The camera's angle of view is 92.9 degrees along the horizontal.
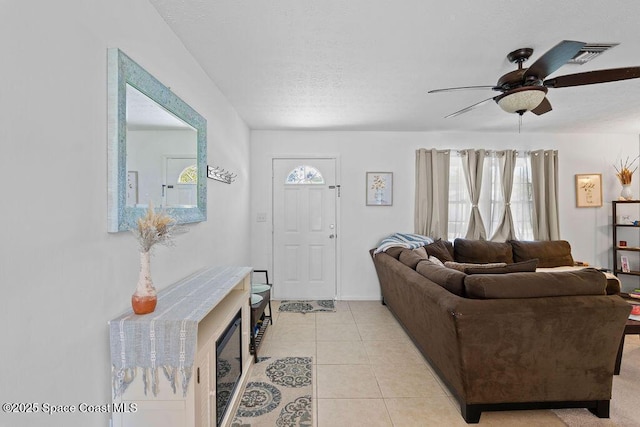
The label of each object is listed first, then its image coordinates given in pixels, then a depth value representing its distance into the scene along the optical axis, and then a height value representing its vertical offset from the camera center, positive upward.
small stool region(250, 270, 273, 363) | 2.65 -0.89
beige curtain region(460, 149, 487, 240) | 4.43 +0.43
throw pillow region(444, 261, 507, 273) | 2.70 -0.47
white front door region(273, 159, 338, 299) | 4.50 -0.17
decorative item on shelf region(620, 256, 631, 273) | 4.39 -0.70
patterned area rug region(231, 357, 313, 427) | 1.96 -1.31
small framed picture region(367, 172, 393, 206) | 4.52 +0.45
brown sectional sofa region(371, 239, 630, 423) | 1.86 -0.76
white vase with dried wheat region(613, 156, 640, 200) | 4.46 +0.58
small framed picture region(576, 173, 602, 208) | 4.59 +0.38
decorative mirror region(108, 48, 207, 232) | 1.32 +0.37
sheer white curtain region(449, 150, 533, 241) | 4.53 +0.23
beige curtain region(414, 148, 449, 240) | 4.42 +0.35
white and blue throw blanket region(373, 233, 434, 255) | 3.92 -0.34
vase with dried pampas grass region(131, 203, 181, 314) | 1.35 -0.19
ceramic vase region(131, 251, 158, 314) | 1.35 -0.35
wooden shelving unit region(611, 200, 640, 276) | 4.35 -0.46
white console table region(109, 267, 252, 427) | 1.27 -0.65
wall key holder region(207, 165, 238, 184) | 2.65 +0.40
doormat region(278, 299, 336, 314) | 4.03 -1.25
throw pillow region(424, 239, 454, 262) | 3.98 -0.46
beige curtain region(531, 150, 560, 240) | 4.44 +0.31
